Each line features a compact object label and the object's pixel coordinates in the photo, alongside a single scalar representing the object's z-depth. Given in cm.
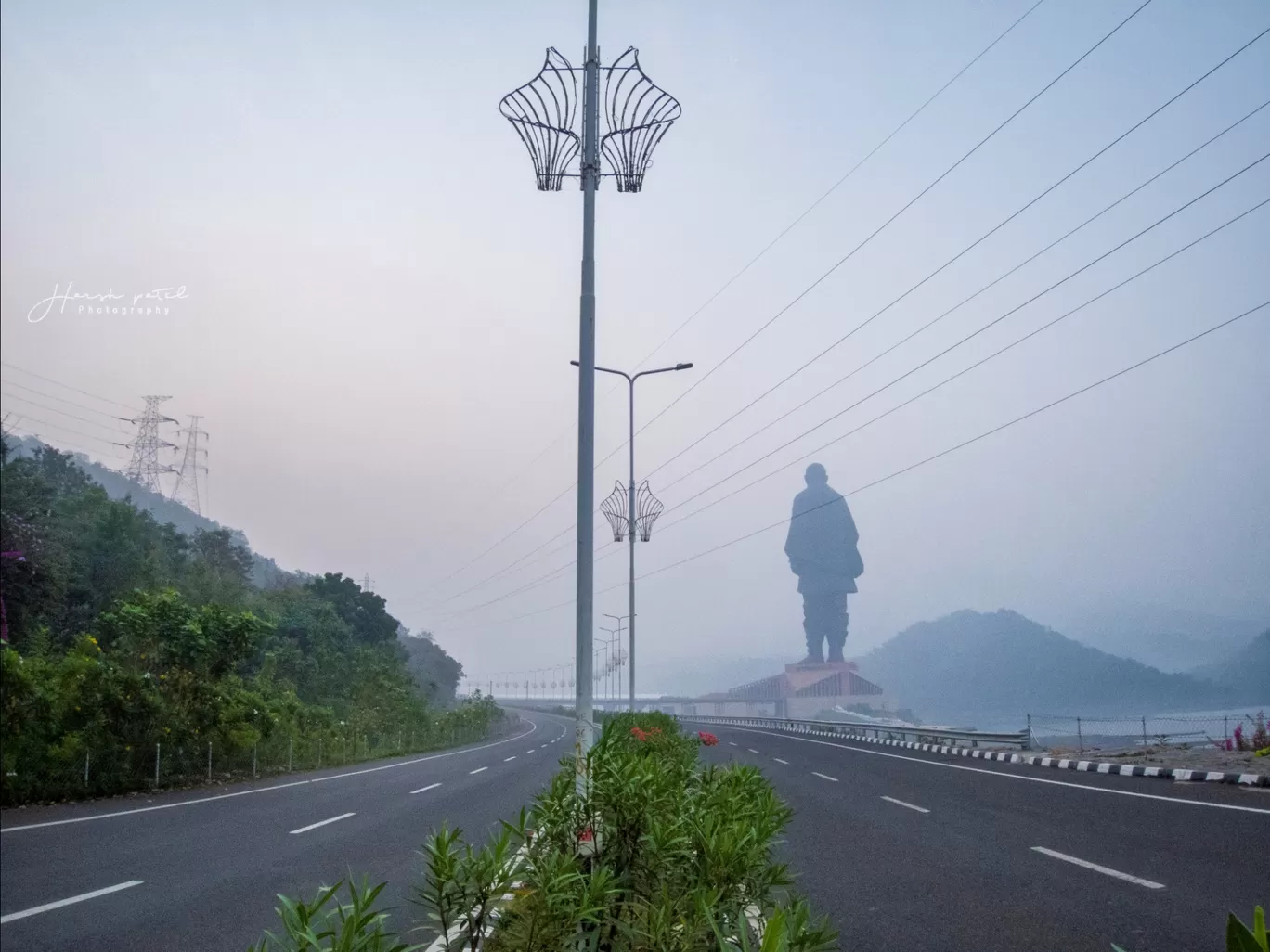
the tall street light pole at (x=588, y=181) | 1082
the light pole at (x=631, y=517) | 3350
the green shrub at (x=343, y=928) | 342
